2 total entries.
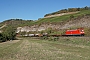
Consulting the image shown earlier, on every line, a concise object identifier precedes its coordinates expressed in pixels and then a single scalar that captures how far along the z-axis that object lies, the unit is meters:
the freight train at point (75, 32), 32.65
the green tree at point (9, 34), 39.67
